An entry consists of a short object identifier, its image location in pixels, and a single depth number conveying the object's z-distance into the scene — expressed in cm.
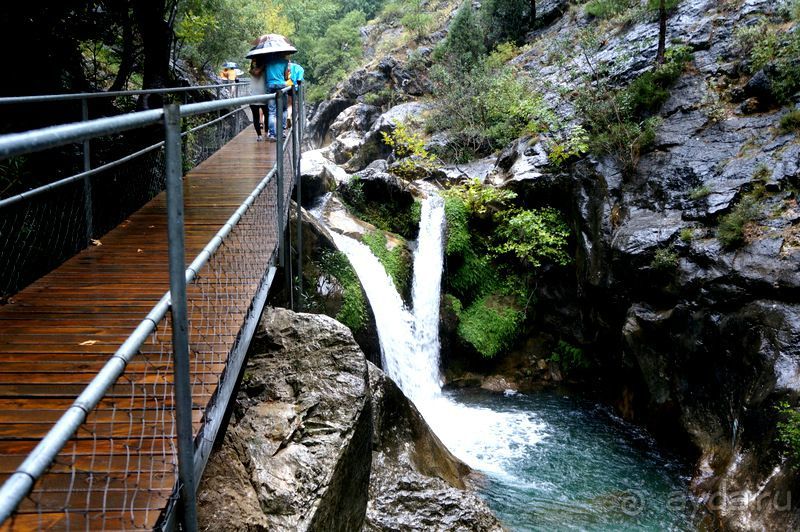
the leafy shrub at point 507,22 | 2075
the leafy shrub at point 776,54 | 948
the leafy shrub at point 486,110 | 1402
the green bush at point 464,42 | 1980
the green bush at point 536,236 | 1124
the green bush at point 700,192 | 909
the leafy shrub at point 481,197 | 1184
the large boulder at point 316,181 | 1218
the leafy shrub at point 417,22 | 2634
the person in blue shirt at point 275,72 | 873
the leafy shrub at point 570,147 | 1115
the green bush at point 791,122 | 897
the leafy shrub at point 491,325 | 1133
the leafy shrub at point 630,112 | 1063
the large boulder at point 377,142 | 1864
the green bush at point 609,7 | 1430
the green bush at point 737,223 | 820
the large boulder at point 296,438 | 333
